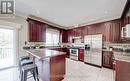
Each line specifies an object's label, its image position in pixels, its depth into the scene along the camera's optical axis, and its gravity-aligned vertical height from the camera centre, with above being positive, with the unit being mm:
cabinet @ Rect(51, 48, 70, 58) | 4181 -741
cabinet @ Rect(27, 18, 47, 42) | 2950 +533
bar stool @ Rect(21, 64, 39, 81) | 1406 -746
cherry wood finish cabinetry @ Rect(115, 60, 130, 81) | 1246 -693
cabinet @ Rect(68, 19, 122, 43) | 2664 +544
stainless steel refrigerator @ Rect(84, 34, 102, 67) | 2864 -499
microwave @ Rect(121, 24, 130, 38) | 1893 +333
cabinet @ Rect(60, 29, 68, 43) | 4373 +400
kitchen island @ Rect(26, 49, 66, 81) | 1551 -809
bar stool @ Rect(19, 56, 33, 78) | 1665 -675
